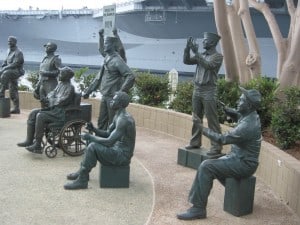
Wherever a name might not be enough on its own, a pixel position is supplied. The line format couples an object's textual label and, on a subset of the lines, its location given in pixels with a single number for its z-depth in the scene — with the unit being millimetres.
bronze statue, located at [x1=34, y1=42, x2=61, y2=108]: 8711
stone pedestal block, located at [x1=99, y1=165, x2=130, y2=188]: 5848
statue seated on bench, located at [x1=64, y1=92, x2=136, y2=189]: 5691
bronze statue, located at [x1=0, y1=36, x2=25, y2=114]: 10727
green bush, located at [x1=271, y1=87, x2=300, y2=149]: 6914
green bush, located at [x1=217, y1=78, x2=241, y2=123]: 8977
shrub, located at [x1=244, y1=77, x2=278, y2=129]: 8349
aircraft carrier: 28484
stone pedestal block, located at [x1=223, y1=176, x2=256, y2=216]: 5117
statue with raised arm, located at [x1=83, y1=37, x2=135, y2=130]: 7188
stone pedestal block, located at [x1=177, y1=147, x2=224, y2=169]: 6934
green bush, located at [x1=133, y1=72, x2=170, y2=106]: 10859
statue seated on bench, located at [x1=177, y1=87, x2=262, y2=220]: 4930
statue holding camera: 6633
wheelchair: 7250
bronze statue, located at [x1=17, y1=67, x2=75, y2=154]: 7180
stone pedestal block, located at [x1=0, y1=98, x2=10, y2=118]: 10836
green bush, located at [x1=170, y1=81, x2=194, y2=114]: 9812
